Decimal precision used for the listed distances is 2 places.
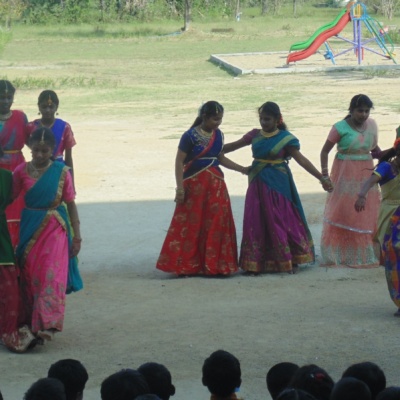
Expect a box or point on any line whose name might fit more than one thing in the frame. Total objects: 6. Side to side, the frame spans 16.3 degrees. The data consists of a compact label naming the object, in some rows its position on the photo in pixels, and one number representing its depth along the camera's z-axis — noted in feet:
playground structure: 146.60
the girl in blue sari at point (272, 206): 40.60
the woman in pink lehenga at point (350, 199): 41.77
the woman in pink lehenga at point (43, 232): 30.18
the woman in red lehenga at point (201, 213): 40.53
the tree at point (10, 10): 251.97
